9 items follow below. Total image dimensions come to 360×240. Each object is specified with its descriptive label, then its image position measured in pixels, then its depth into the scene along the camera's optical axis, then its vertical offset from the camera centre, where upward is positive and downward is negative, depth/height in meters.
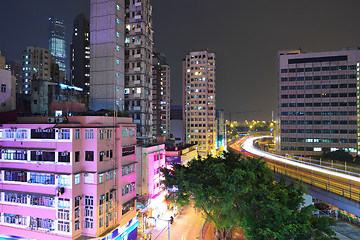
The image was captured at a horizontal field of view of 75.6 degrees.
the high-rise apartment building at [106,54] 46.00 +12.79
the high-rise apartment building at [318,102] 75.12 +5.18
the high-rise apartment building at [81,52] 90.50 +25.64
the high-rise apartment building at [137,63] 48.31 +11.33
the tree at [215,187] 20.43 -6.54
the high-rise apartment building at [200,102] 90.69 +6.03
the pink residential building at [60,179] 23.27 -6.54
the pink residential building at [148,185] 33.66 -10.50
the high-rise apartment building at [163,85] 87.12 +13.10
